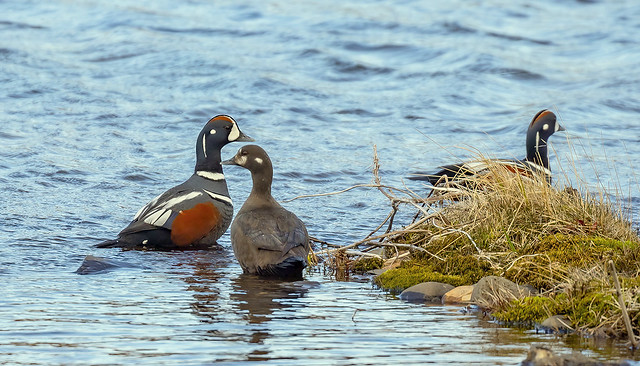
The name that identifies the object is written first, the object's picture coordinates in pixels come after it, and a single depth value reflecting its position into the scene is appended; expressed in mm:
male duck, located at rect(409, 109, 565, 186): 23031
